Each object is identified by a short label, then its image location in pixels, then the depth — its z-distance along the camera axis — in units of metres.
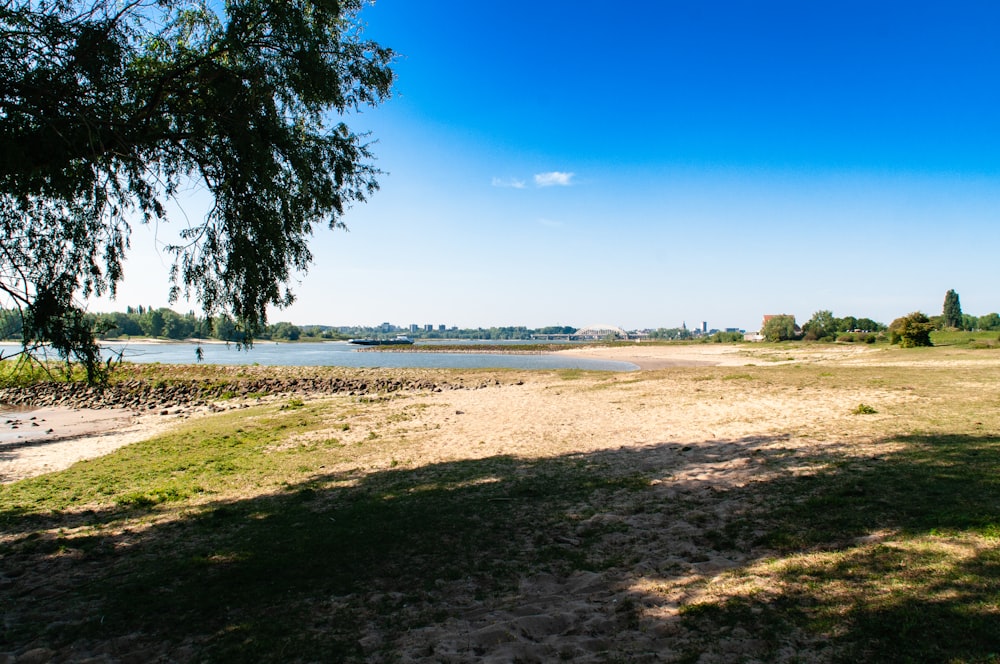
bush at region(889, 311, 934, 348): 42.88
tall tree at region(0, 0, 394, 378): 5.98
